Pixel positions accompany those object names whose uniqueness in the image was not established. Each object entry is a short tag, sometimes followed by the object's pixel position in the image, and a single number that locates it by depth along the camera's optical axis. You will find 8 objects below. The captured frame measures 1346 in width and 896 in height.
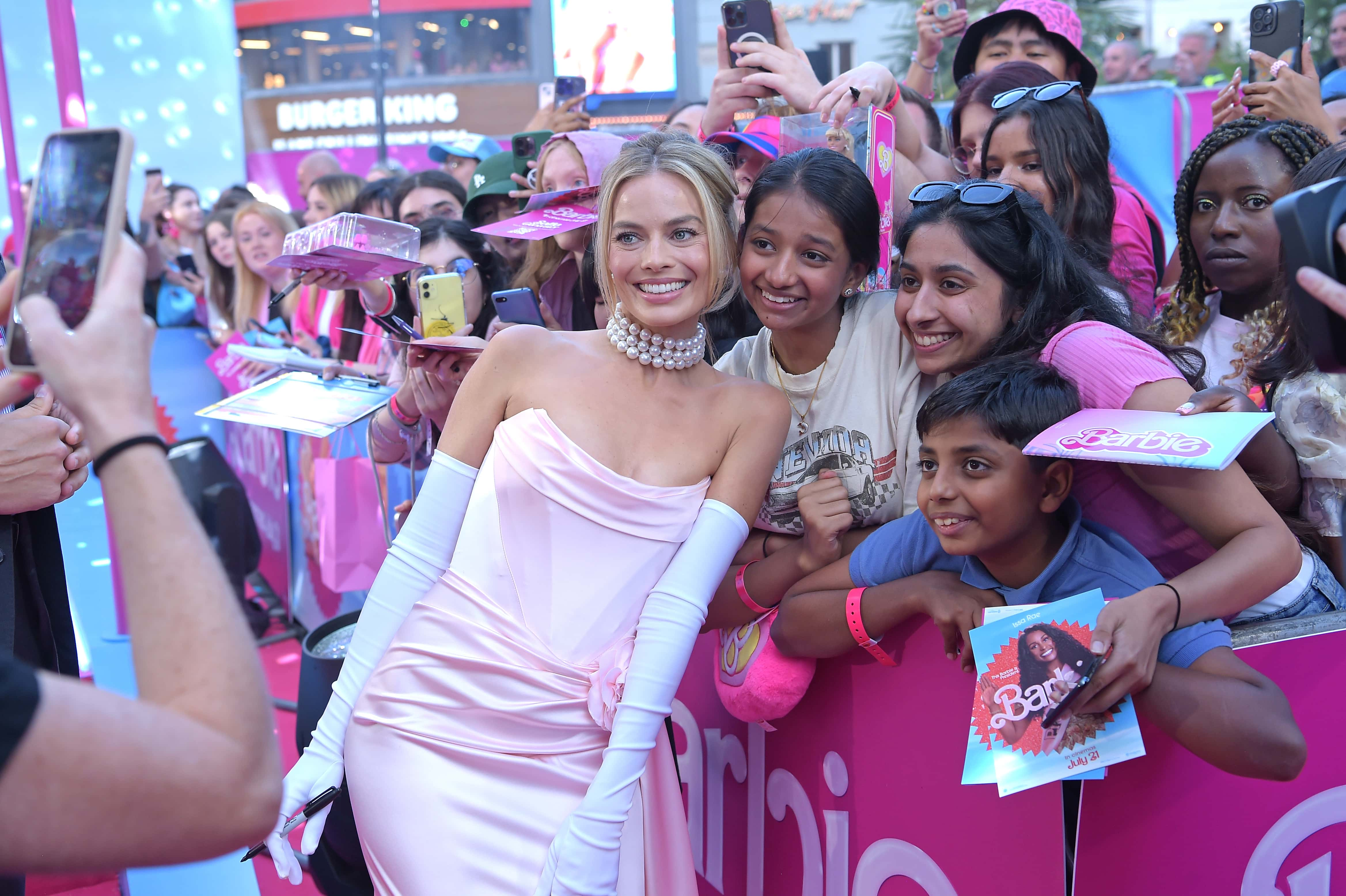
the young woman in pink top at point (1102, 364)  1.47
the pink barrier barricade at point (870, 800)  1.66
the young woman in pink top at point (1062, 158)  2.34
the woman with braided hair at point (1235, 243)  2.24
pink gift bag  3.93
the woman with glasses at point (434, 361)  2.58
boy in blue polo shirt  1.47
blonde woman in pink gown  1.79
